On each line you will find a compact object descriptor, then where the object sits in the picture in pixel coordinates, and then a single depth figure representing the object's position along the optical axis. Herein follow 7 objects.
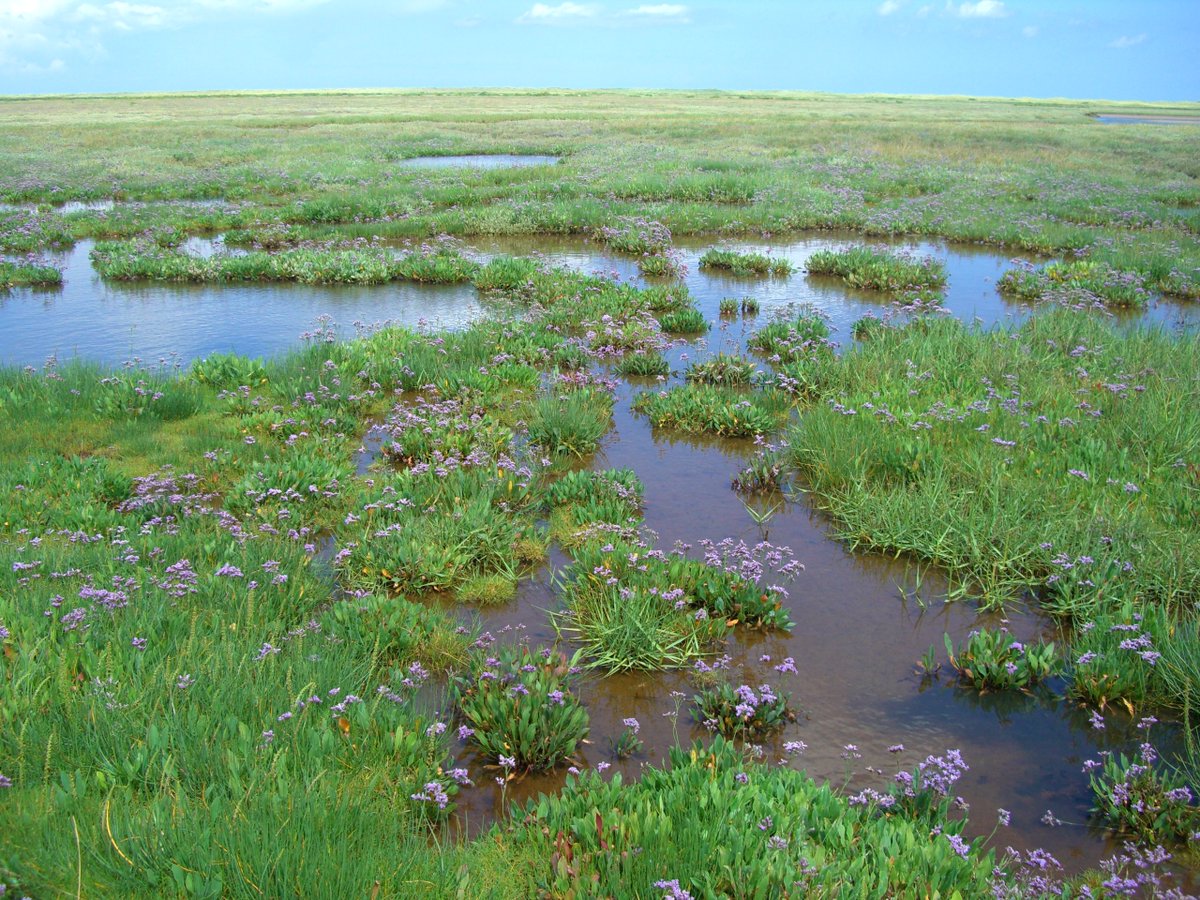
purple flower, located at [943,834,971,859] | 3.84
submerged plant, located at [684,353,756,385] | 12.41
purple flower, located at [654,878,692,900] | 3.36
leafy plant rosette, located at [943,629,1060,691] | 5.93
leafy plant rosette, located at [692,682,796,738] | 5.46
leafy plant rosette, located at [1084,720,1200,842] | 4.55
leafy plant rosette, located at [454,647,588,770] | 5.18
